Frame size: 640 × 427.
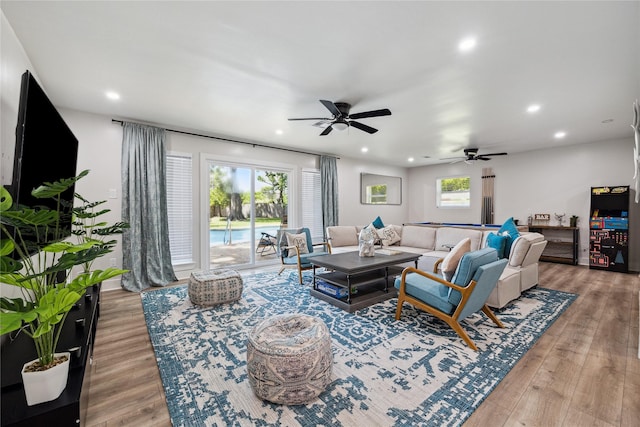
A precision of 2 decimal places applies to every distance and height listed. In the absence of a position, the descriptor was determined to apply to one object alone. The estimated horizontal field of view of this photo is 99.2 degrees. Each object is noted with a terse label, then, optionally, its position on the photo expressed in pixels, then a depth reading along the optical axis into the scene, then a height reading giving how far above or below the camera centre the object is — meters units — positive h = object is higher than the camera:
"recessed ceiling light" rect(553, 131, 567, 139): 5.01 +1.38
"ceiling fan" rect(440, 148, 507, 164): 5.90 +1.18
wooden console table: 5.73 -0.76
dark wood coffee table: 3.26 -0.94
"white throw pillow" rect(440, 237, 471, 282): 2.59 -0.50
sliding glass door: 5.21 -0.04
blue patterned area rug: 1.64 -1.21
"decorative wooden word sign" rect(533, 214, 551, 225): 6.30 -0.25
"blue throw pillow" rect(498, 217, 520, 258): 3.69 -0.35
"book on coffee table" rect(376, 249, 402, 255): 4.21 -0.68
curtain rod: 4.53 +1.34
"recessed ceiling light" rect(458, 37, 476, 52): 2.25 +1.40
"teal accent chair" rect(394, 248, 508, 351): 2.32 -0.76
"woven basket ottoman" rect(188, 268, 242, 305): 3.27 -0.95
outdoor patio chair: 5.82 -0.70
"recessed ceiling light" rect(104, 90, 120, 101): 3.23 +1.41
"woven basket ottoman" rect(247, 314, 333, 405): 1.68 -0.98
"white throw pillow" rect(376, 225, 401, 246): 5.79 -0.56
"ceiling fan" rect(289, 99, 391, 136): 3.13 +1.14
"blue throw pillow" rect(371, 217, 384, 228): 6.02 -0.33
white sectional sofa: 3.37 -0.67
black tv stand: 1.14 -0.83
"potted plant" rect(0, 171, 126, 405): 1.03 -0.35
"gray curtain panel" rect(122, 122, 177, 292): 4.08 +0.02
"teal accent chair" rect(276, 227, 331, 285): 4.36 -0.75
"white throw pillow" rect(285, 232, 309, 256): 4.77 -0.55
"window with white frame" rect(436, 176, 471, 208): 7.79 +0.50
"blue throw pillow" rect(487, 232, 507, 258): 3.60 -0.46
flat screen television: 1.37 +0.41
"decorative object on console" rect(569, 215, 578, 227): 5.82 -0.28
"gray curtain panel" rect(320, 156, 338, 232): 6.55 +0.48
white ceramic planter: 1.15 -0.75
